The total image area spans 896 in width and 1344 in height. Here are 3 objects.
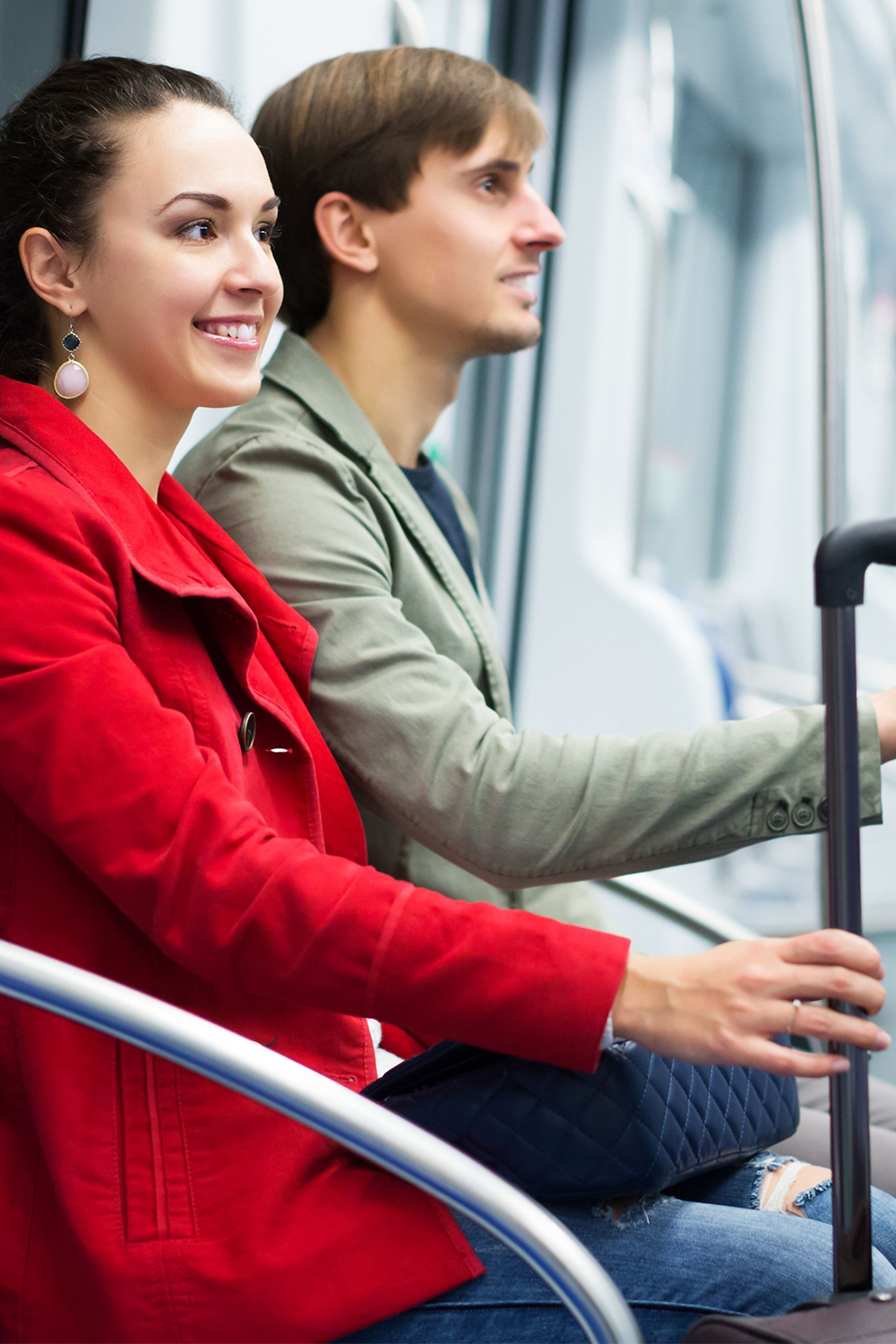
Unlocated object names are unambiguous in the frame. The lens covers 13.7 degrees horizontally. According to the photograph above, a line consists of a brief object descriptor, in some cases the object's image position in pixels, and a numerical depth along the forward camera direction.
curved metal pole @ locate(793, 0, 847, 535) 3.36
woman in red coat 2.49
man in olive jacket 2.75
